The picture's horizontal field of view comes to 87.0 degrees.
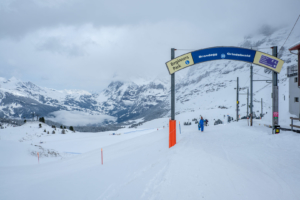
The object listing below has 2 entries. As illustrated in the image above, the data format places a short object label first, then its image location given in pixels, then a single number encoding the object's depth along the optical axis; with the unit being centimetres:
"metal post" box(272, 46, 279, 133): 1163
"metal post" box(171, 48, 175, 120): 905
